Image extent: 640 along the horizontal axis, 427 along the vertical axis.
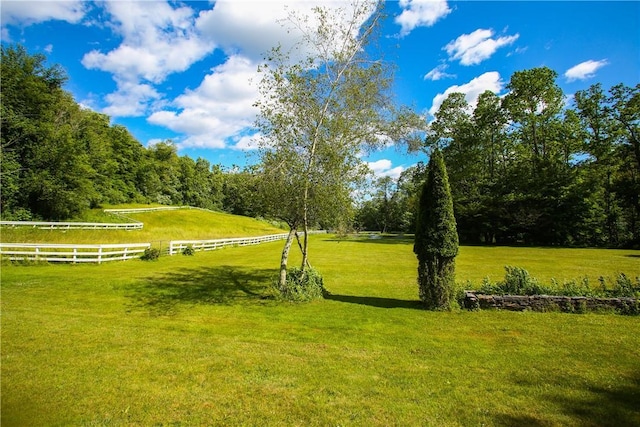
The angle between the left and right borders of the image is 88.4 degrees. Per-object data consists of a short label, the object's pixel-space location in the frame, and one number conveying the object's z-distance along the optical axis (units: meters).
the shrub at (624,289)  9.37
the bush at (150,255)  20.23
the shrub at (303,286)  11.01
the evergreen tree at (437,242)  9.50
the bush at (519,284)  9.83
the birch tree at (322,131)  11.55
